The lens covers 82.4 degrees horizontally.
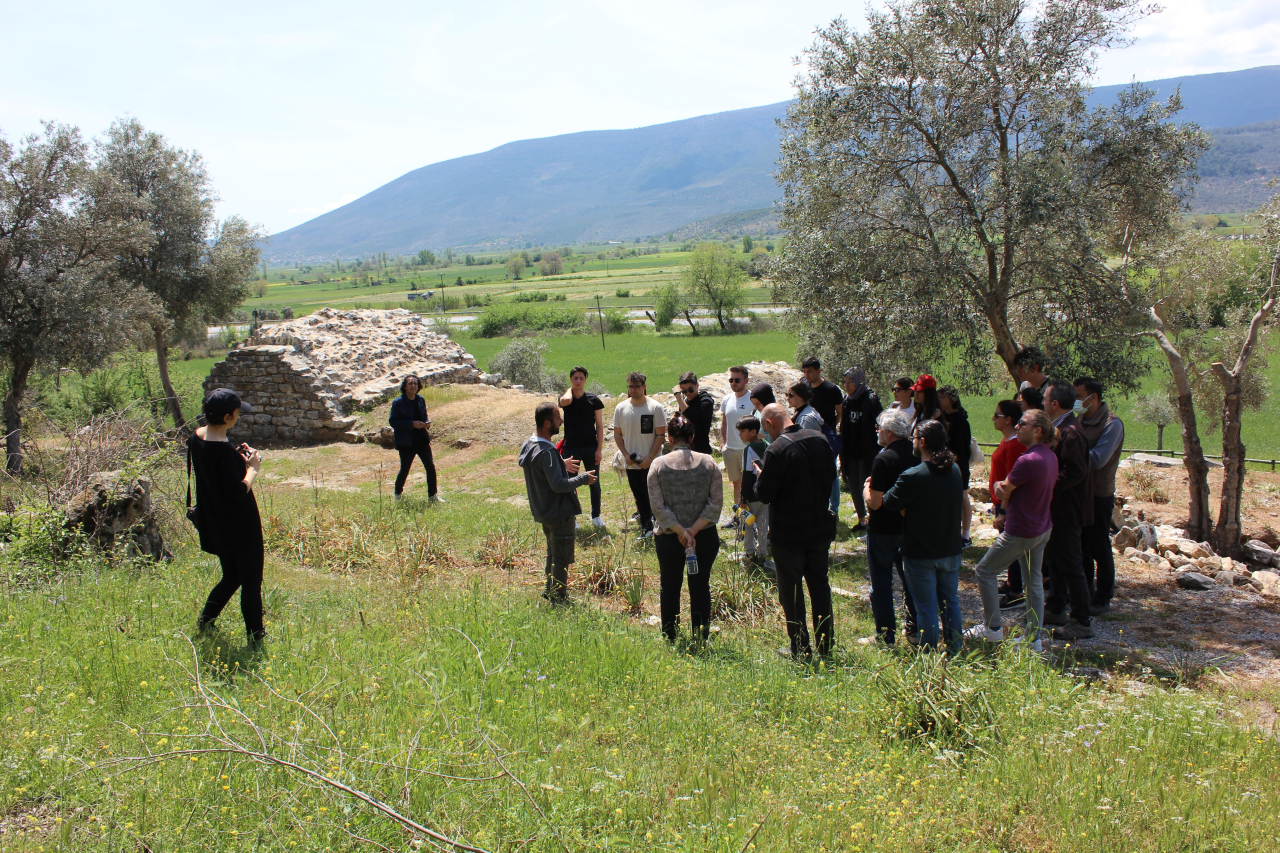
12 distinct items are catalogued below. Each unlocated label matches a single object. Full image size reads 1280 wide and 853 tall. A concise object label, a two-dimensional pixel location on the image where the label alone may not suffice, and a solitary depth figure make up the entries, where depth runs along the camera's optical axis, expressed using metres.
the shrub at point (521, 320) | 53.84
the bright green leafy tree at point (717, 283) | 58.22
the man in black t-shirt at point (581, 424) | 9.13
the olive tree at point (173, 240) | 23.03
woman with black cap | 4.69
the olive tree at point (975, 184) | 8.98
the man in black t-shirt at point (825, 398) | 8.59
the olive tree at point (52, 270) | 15.30
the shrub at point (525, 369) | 26.16
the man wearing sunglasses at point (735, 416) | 8.40
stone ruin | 18.05
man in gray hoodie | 5.96
